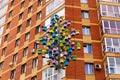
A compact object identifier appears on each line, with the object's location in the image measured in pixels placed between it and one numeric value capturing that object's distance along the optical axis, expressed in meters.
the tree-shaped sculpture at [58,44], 17.55
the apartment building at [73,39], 26.23
